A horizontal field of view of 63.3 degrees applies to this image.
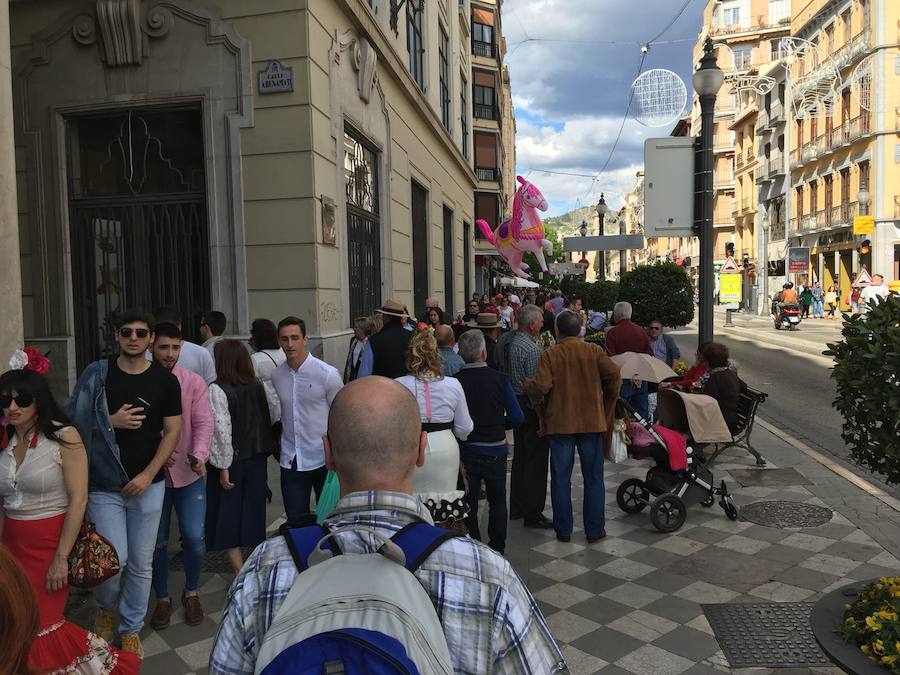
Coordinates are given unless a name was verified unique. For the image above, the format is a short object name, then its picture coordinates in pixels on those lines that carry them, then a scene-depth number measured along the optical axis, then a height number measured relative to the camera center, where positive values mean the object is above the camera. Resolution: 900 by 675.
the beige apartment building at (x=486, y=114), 42.56 +10.32
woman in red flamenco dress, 3.49 -0.90
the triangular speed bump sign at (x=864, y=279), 27.89 +0.09
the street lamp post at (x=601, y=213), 22.18 +2.49
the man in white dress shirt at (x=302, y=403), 5.18 -0.79
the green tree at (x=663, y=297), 12.75 -0.19
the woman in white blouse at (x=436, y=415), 4.49 -0.82
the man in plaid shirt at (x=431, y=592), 1.57 -0.65
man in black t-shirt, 4.02 -0.86
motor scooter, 28.84 -1.28
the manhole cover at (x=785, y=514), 6.32 -2.07
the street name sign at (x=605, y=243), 15.39 +0.96
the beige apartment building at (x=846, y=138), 35.78 +7.80
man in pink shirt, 4.60 -1.23
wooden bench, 7.78 -1.40
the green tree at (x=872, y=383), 3.37 -0.48
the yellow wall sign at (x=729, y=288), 34.88 -0.18
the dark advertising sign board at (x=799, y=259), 43.94 +1.43
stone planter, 2.87 -1.51
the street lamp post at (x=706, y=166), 7.50 +1.24
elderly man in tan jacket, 5.90 -0.99
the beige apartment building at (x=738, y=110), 58.28 +15.15
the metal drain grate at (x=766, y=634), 3.99 -2.05
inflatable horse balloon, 20.42 +1.71
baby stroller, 6.19 -1.72
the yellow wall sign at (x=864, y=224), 35.09 +2.77
